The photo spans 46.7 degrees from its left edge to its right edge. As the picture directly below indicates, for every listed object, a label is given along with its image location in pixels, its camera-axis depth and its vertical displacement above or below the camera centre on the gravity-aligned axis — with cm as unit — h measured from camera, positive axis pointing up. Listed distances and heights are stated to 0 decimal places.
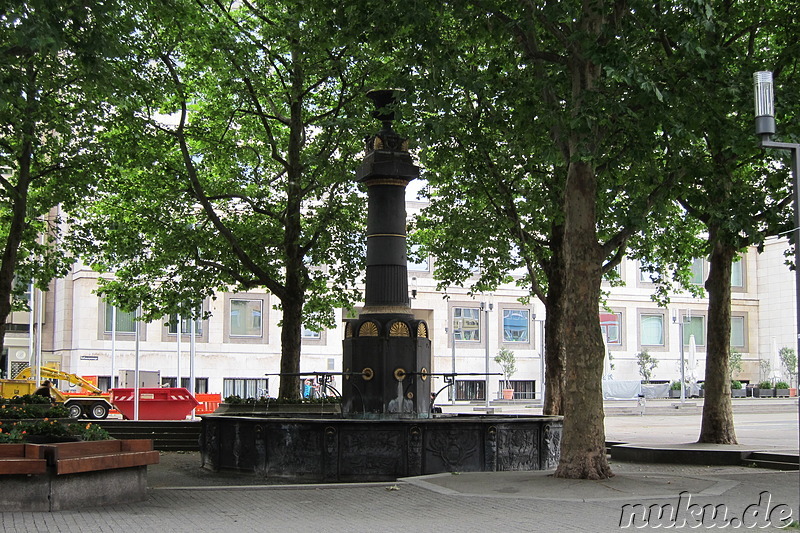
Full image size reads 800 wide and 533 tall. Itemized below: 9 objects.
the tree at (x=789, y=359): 6712 -195
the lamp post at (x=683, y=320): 5338 +73
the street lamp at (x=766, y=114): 934 +222
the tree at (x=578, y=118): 1448 +359
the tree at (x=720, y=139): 1499 +341
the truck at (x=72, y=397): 3916 -284
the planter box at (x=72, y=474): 1151 -185
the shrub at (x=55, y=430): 1328 -142
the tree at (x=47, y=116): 1288 +439
